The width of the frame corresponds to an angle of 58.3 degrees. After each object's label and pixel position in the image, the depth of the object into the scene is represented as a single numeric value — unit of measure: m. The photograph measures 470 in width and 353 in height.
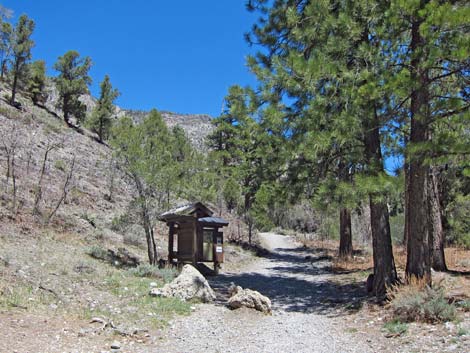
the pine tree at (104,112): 37.84
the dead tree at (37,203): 13.44
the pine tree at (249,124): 9.37
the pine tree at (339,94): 7.39
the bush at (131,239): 15.23
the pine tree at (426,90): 6.31
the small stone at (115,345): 5.51
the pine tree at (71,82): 37.56
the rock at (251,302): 8.20
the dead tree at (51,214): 13.19
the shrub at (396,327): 6.23
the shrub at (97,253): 11.55
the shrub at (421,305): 6.32
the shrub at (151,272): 10.38
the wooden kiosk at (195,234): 13.58
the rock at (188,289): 8.52
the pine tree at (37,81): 36.92
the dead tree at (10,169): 12.82
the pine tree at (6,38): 29.72
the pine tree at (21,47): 30.67
